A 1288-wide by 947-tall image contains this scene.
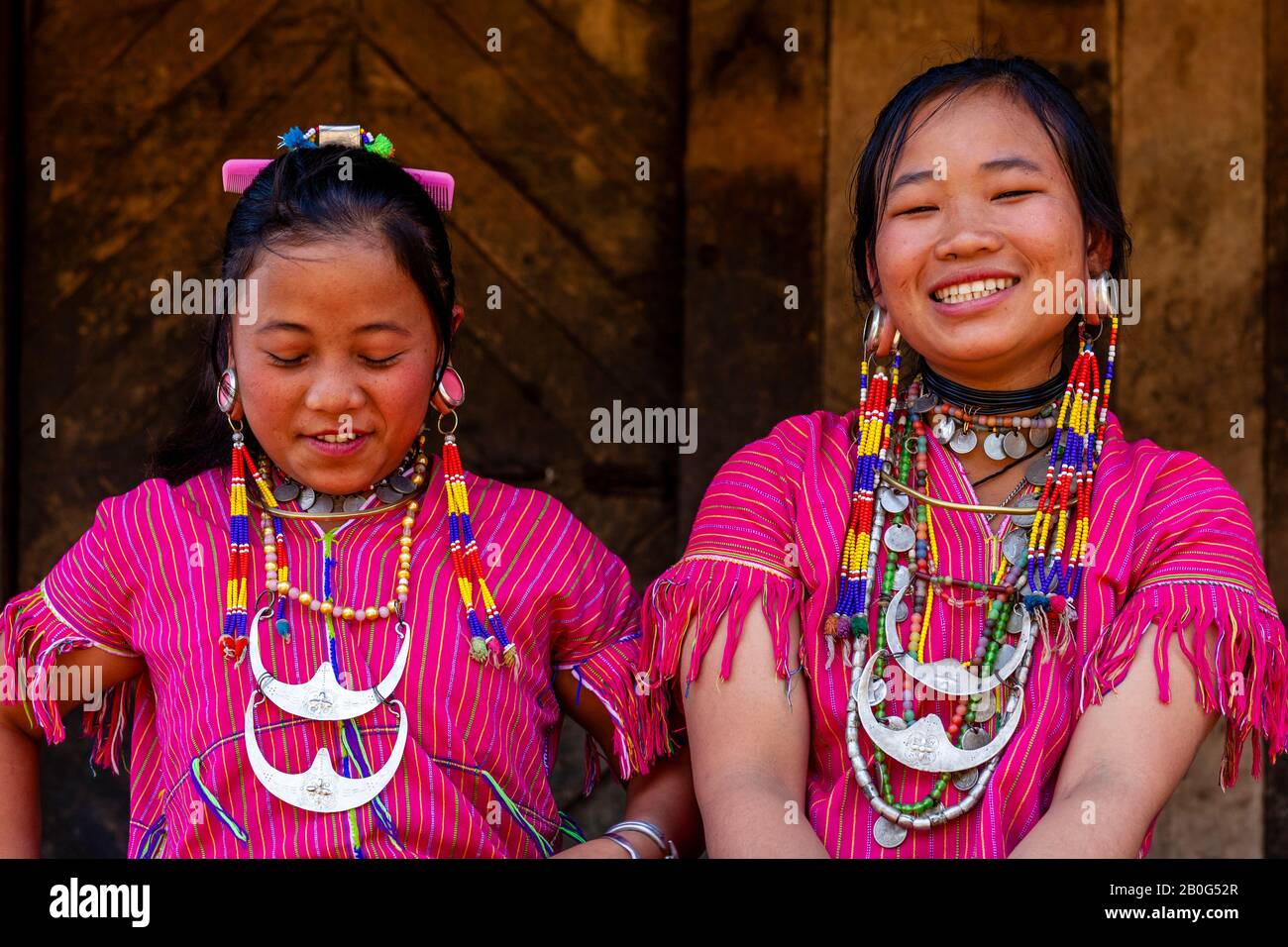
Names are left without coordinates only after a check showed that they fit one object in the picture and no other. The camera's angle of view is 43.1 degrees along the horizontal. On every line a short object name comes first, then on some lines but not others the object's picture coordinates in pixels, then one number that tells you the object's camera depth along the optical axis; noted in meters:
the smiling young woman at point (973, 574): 2.26
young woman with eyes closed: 2.40
